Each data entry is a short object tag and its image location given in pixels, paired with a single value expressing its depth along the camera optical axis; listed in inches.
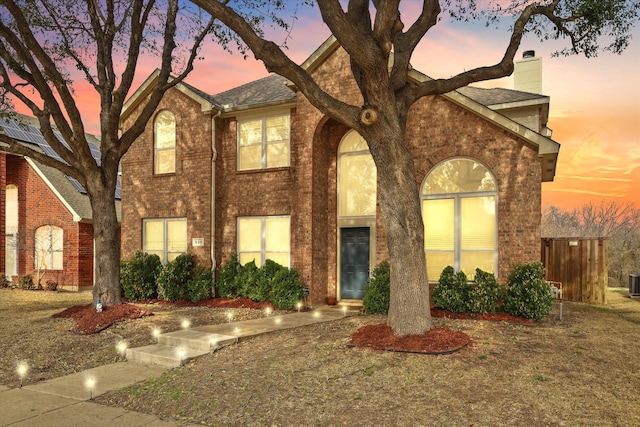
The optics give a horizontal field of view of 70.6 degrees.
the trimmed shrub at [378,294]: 411.8
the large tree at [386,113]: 276.5
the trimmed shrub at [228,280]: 528.1
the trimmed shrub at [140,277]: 562.9
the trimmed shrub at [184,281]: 530.9
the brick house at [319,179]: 421.1
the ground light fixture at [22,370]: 240.7
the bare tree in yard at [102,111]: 438.0
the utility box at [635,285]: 634.8
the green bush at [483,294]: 388.5
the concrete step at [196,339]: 296.8
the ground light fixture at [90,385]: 223.1
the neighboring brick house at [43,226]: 740.0
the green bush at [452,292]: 396.8
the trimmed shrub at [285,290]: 477.1
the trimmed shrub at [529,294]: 373.1
